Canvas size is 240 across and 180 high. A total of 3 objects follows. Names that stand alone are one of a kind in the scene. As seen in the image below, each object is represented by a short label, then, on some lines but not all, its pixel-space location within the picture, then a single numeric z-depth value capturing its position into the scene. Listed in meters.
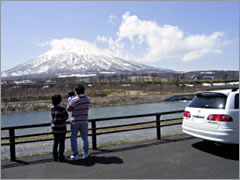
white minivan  5.27
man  5.41
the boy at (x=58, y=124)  5.33
